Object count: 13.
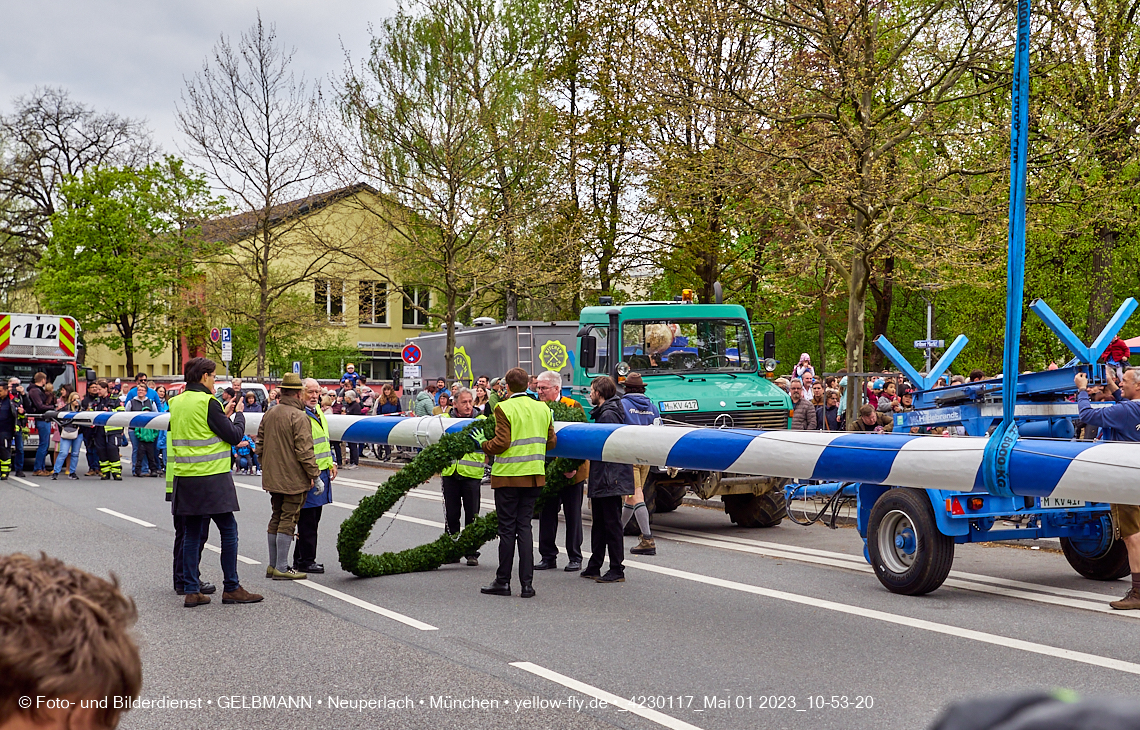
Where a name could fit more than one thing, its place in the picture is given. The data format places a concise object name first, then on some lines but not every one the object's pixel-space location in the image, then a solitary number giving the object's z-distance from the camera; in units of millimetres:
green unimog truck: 13727
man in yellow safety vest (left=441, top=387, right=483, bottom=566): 10984
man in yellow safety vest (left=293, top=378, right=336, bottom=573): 10117
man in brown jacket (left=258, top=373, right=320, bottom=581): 9602
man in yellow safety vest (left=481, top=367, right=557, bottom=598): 9164
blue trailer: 8766
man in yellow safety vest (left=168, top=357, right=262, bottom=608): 8781
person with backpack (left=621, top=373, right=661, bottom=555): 11547
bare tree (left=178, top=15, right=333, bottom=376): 32438
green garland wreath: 9680
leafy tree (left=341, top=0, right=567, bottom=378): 28297
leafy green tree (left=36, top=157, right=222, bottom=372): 48000
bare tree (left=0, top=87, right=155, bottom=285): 50219
